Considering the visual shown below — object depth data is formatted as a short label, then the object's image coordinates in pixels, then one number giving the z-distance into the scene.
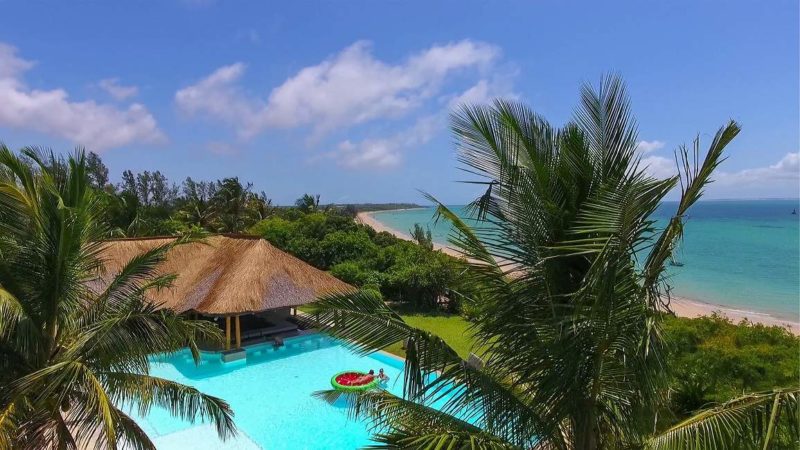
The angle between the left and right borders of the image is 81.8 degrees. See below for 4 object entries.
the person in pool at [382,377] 12.41
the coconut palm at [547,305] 3.26
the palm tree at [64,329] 4.72
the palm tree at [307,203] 45.21
